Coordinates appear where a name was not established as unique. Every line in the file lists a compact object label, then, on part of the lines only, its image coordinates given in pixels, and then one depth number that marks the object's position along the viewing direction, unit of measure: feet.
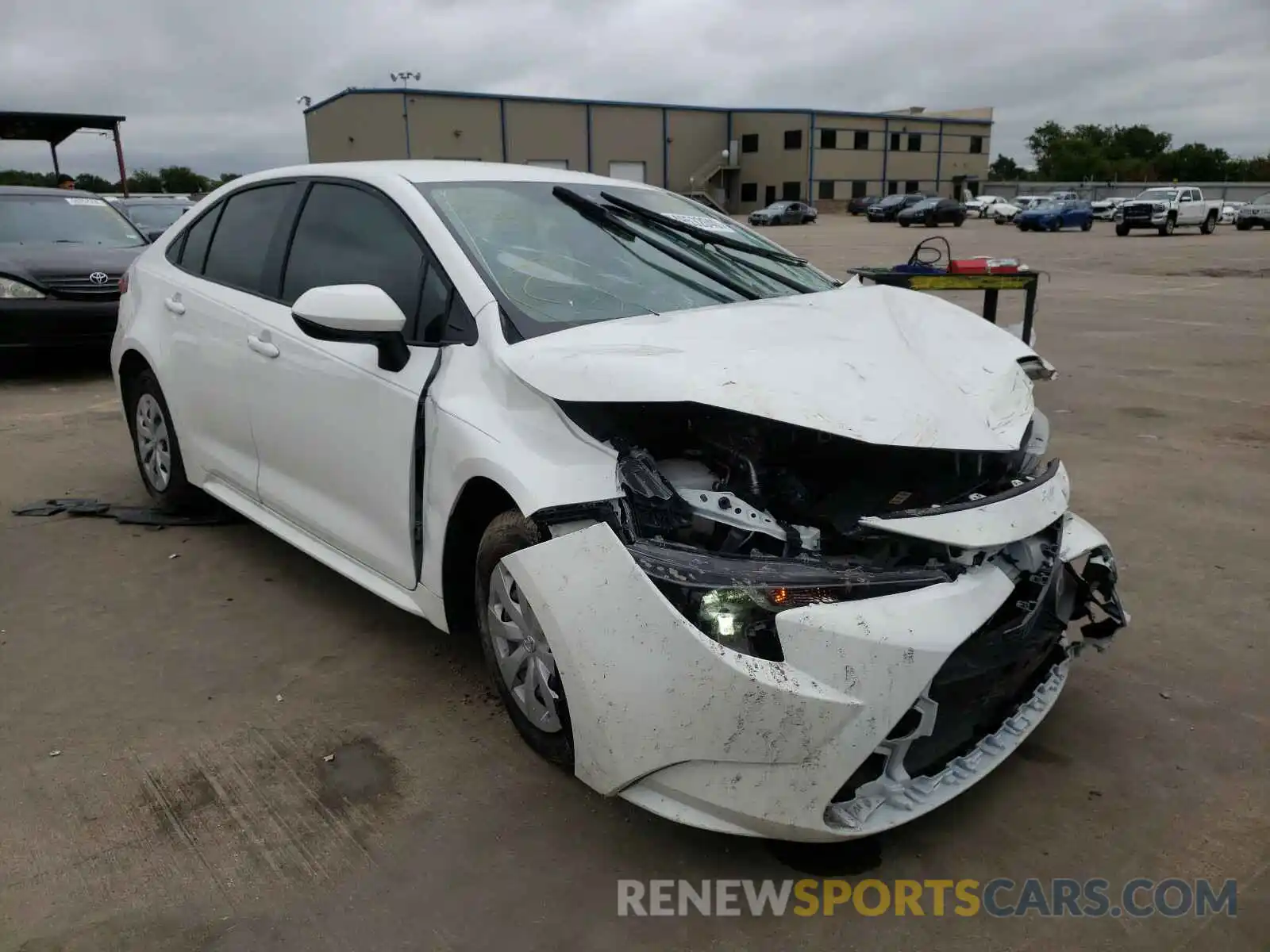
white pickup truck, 108.88
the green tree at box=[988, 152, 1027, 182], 355.56
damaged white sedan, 6.93
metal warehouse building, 168.35
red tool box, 22.44
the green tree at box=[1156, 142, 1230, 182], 278.05
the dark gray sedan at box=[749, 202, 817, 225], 158.92
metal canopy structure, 50.19
